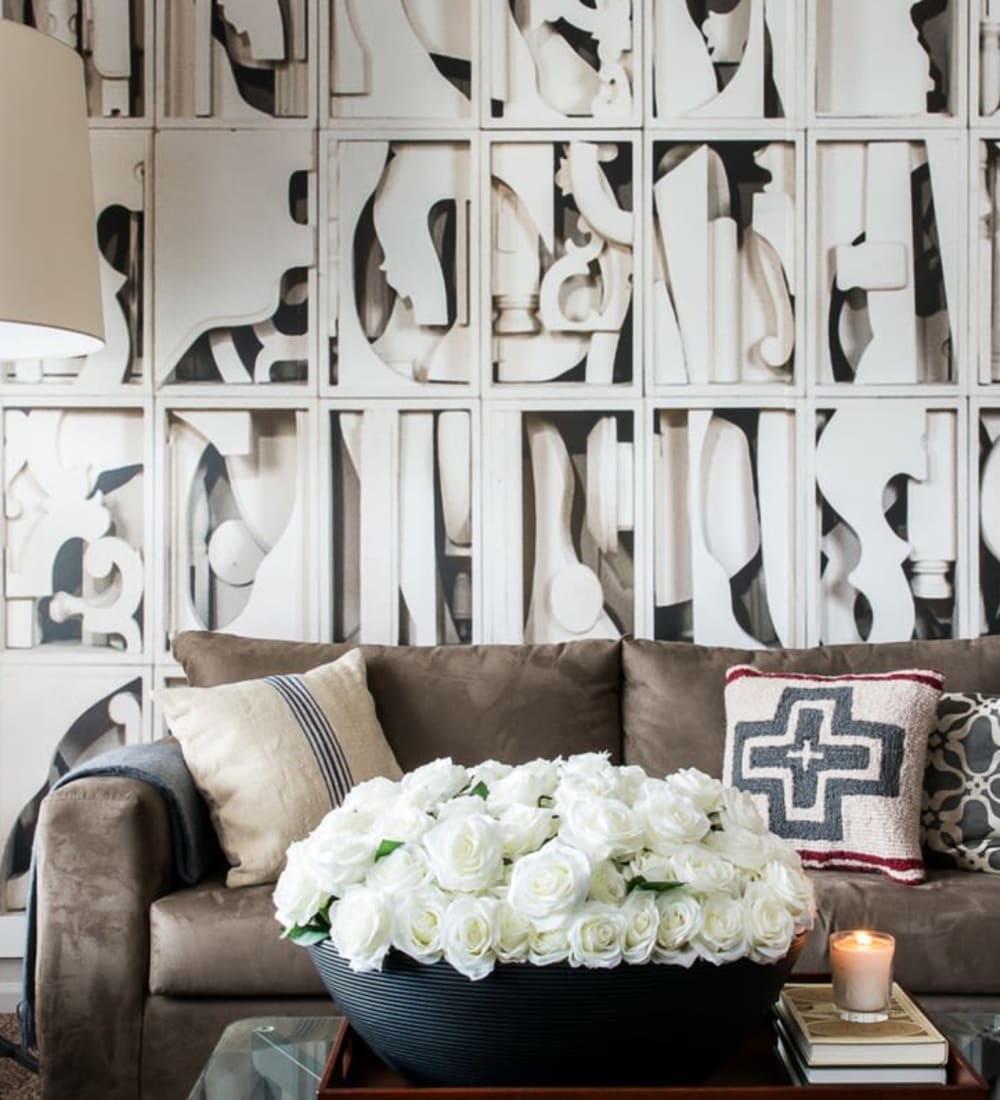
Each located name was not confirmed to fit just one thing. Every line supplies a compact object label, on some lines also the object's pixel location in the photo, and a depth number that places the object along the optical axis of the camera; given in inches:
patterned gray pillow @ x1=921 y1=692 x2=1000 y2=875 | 104.0
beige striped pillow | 99.4
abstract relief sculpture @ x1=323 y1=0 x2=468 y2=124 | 129.0
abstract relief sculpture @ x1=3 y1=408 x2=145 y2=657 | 130.0
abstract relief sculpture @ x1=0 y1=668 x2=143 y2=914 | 129.6
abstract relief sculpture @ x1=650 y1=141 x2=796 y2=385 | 129.1
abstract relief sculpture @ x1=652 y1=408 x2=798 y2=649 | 129.3
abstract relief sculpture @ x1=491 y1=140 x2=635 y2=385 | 129.3
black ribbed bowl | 56.6
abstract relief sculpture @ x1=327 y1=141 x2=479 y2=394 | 129.2
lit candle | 62.4
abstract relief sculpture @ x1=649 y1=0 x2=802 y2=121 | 129.0
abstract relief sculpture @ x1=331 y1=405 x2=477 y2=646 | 129.4
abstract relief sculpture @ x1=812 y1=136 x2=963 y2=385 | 129.0
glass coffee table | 65.4
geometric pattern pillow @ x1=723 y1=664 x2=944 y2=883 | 100.8
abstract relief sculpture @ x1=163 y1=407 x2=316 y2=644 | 129.4
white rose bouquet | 55.3
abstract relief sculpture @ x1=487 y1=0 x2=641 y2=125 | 129.0
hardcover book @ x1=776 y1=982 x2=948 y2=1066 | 60.5
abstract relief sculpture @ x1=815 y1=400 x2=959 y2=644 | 129.0
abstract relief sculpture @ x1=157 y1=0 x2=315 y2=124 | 129.3
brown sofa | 92.1
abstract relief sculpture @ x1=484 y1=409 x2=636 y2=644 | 129.4
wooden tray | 57.9
